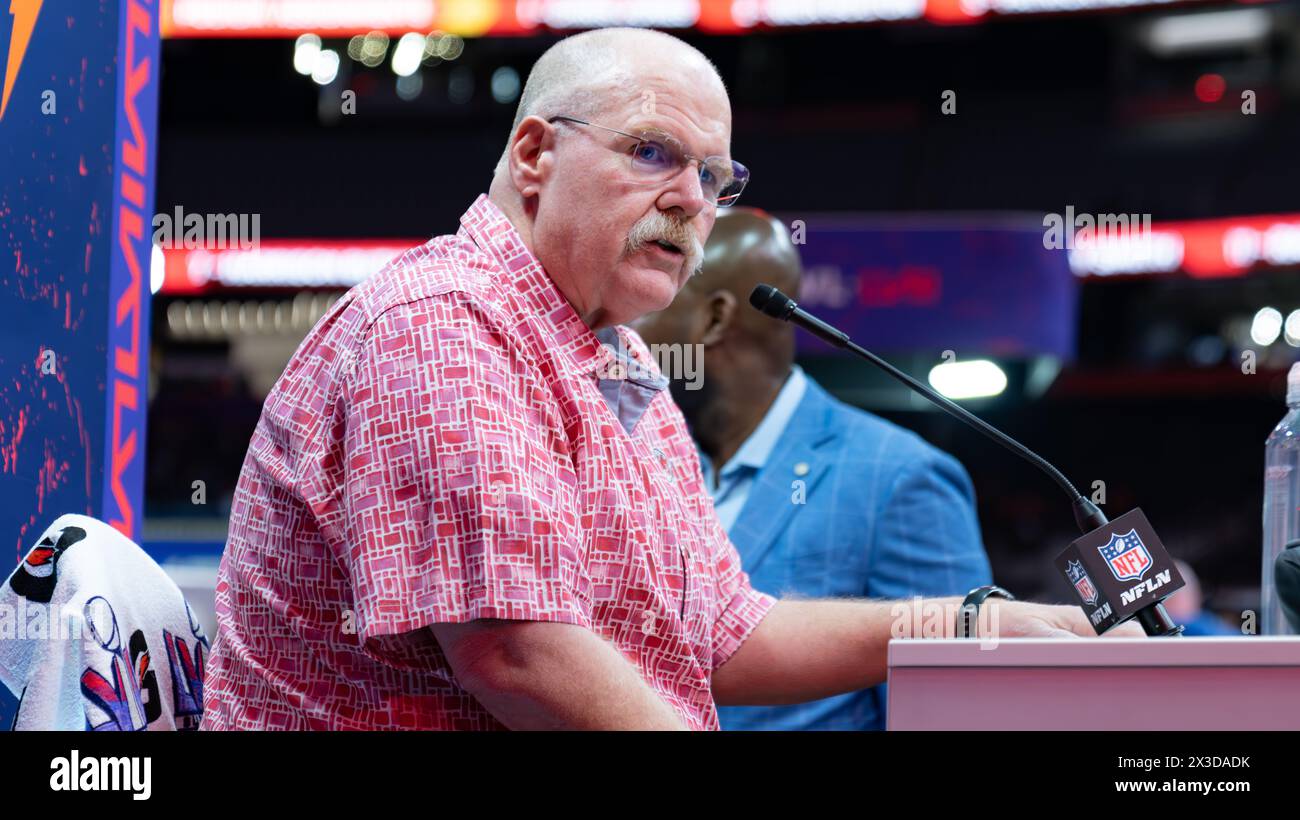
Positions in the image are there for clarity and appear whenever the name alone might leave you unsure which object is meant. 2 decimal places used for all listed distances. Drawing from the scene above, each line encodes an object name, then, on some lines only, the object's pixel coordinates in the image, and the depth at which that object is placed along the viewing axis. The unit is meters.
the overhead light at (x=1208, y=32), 11.22
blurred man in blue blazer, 3.14
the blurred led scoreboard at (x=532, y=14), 9.32
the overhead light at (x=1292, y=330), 11.83
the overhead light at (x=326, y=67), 11.57
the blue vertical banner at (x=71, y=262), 2.21
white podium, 1.46
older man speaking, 1.59
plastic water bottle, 2.25
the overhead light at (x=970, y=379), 7.48
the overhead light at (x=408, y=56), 11.48
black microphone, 1.81
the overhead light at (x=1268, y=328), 12.16
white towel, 1.73
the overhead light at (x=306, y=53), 11.52
